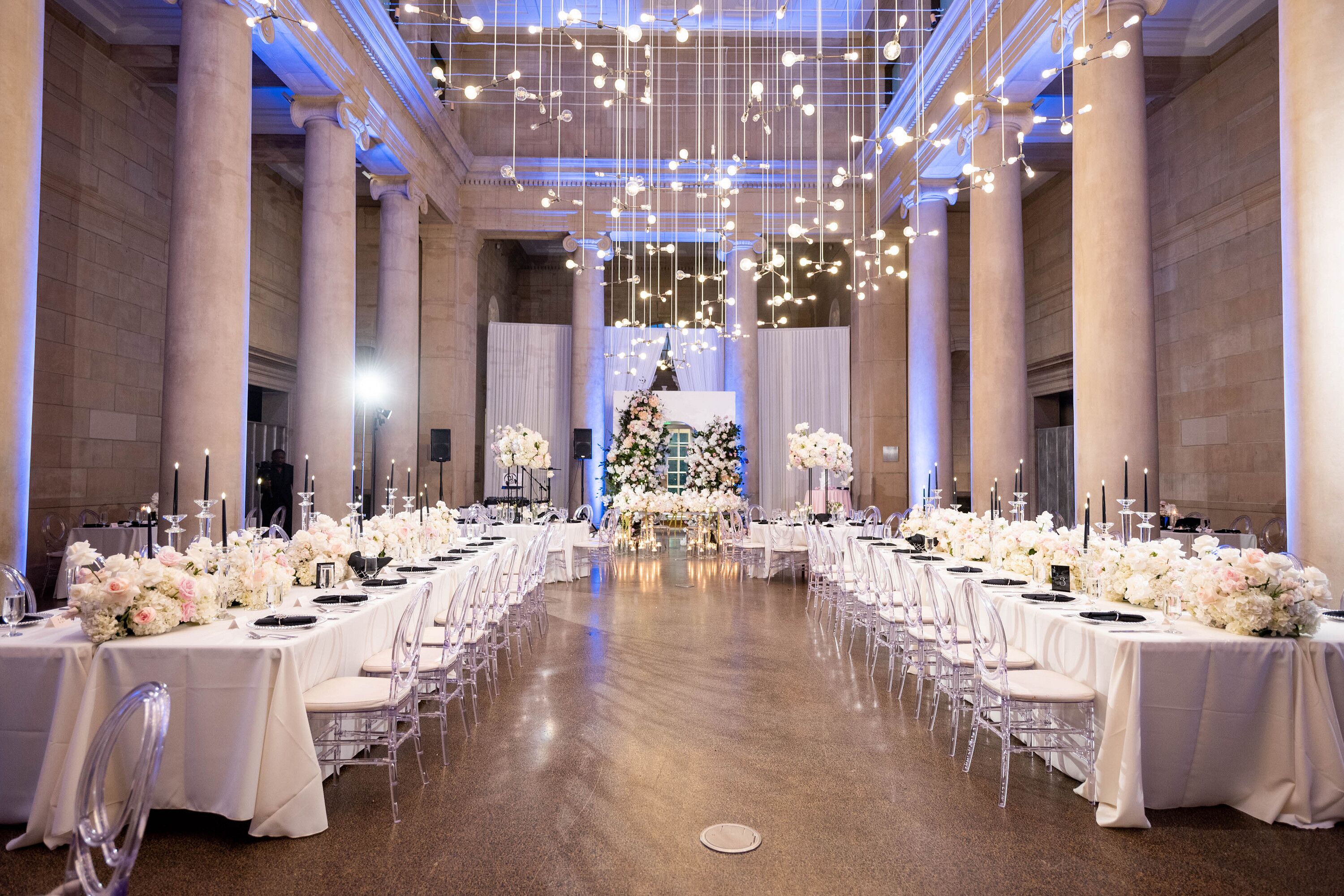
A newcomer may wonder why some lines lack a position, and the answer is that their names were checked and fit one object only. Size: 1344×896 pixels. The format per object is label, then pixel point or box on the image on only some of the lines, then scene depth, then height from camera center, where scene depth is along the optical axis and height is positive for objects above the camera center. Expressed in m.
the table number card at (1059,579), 4.72 -0.63
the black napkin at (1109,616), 3.81 -0.69
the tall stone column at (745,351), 15.85 +2.40
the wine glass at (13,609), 3.46 -0.60
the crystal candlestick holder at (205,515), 3.87 -0.22
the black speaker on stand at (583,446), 14.74 +0.45
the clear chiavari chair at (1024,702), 3.60 -1.10
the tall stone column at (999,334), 9.77 +1.66
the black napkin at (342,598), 4.25 -0.68
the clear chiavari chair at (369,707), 3.44 -1.03
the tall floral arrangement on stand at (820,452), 10.76 +0.24
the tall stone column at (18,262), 5.11 +1.34
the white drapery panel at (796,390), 17.22 +1.72
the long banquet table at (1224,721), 3.33 -1.05
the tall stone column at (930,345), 12.75 +2.00
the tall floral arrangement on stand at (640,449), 13.75 +0.36
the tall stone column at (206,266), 7.05 +1.80
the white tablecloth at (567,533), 9.79 -0.79
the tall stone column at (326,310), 9.69 +1.95
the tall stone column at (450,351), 15.14 +2.26
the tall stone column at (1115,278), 7.18 +1.73
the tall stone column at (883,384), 15.16 +1.63
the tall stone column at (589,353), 16.06 +2.33
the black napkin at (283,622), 3.61 -0.68
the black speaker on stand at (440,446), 13.24 +0.40
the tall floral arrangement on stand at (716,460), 14.55 +0.19
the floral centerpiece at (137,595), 3.21 -0.51
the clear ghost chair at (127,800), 1.76 -0.72
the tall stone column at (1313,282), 5.06 +1.21
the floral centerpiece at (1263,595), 3.37 -0.53
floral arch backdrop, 13.43 +0.07
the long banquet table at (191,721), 3.16 -0.99
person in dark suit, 9.57 -0.19
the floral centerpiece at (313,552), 4.84 -0.50
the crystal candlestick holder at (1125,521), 4.51 -0.44
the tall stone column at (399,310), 12.84 +2.59
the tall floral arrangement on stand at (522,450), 10.57 +0.27
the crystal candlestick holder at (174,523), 3.76 -0.25
